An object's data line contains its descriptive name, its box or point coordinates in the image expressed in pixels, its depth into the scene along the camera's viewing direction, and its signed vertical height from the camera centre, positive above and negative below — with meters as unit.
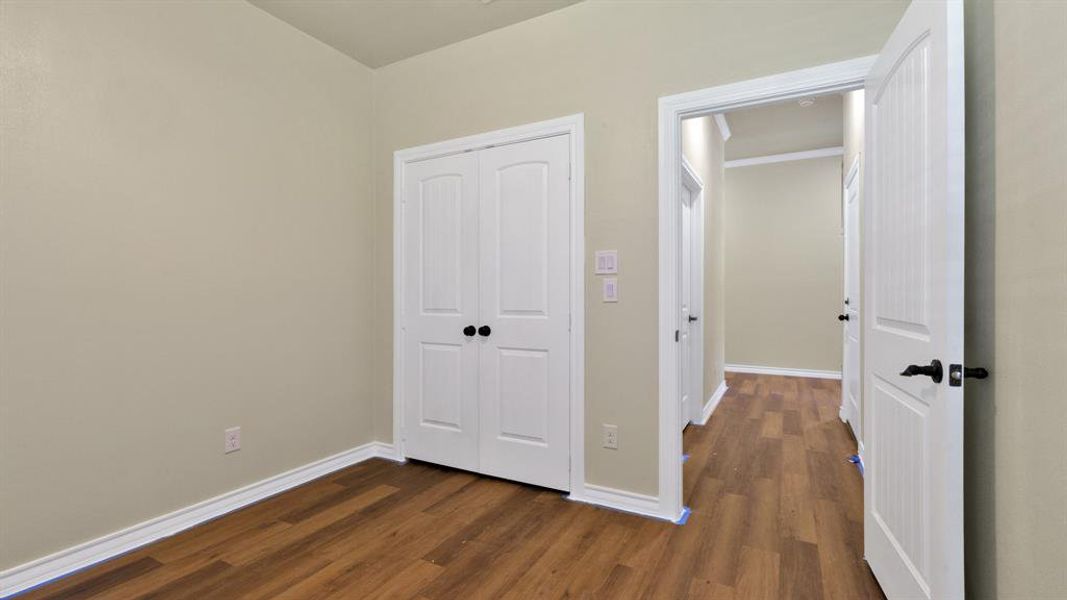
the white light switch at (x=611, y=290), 2.65 +0.06
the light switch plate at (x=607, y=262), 2.64 +0.21
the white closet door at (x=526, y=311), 2.82 -0.06
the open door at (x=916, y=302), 1.32 +0.00
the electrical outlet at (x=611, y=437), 2.65 -0.74
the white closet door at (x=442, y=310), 3.13 -0.06
